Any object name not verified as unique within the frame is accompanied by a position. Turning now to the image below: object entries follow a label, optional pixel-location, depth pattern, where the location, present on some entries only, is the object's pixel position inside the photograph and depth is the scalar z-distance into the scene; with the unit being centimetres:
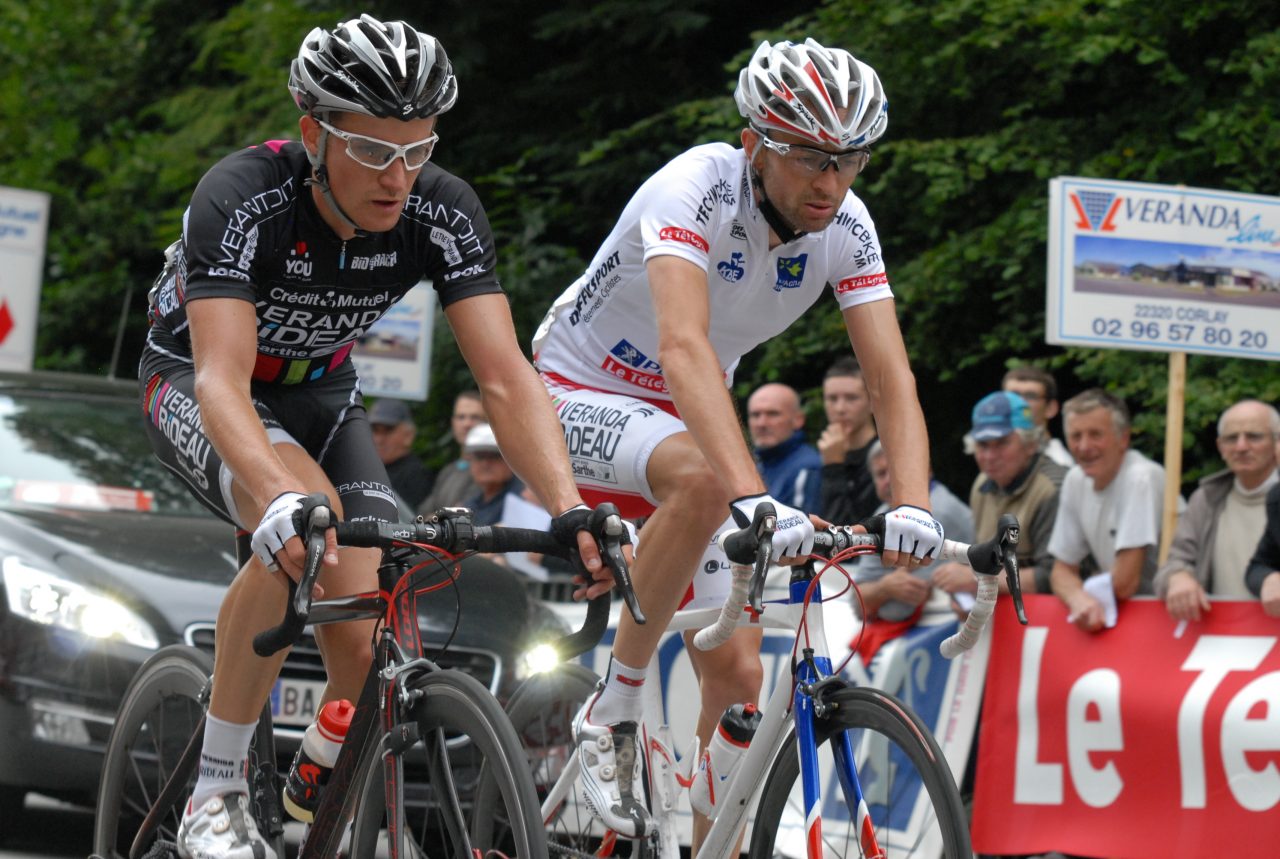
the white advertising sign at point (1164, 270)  1717
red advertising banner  1348
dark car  1364
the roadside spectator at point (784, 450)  1727
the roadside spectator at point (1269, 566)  1357
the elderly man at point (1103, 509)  1480
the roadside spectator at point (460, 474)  2194
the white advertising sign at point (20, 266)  3291
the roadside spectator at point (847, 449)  1697
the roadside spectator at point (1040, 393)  1716
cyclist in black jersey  852
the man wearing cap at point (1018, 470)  1573
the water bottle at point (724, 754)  969
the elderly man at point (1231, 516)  1443
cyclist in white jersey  913
